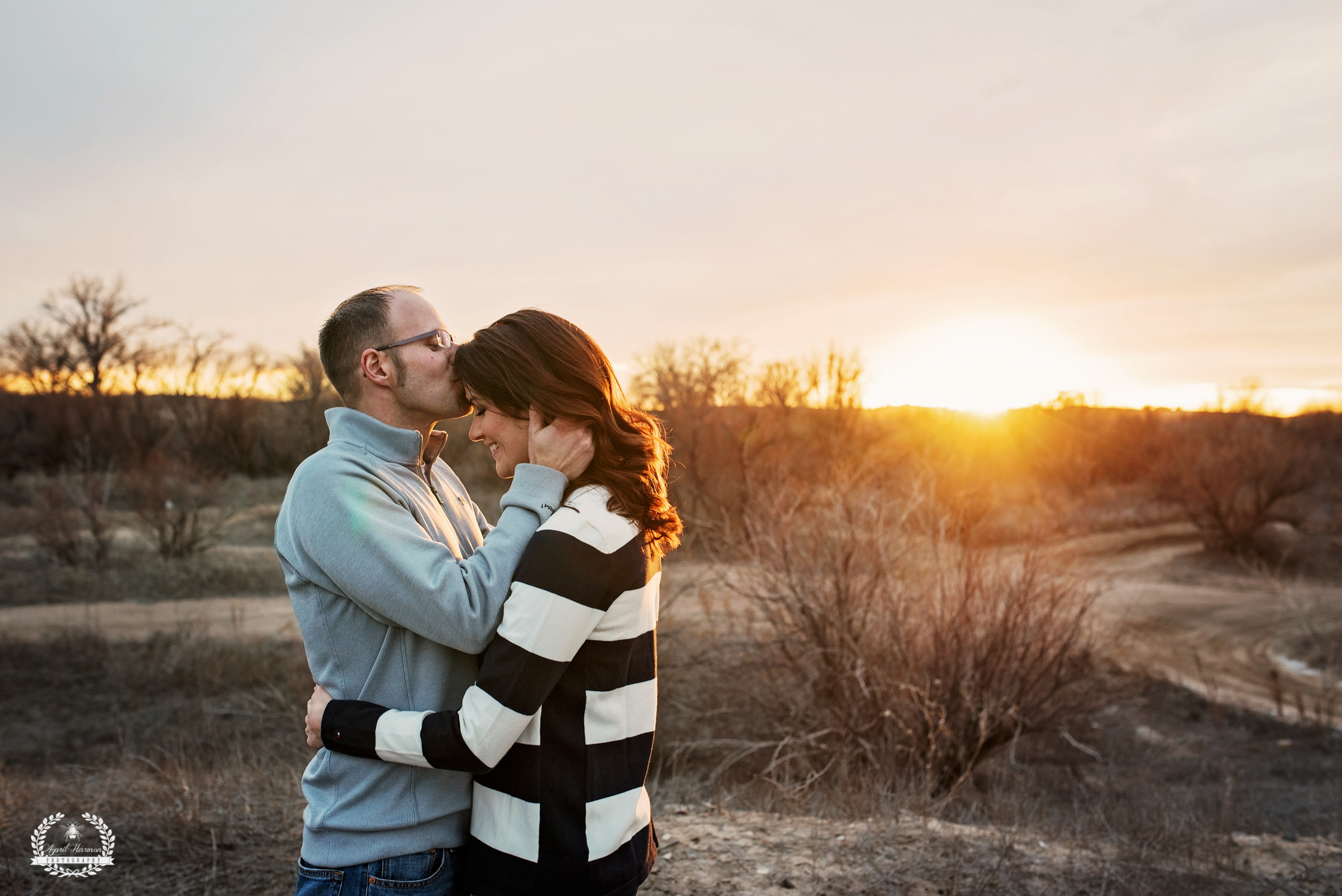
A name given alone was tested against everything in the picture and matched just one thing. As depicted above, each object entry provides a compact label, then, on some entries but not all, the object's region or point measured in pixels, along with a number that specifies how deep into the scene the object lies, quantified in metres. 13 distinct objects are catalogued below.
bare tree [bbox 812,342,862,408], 22.67
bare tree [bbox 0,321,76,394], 41.38
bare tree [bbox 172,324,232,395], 41.19
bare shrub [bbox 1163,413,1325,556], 22.45
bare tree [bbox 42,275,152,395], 42.66
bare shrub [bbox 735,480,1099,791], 7.50
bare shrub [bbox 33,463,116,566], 16.89
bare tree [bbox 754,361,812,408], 22.67
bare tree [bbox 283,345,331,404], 34.53
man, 1.75
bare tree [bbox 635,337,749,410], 23.91
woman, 1.70
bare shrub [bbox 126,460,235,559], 17.58
